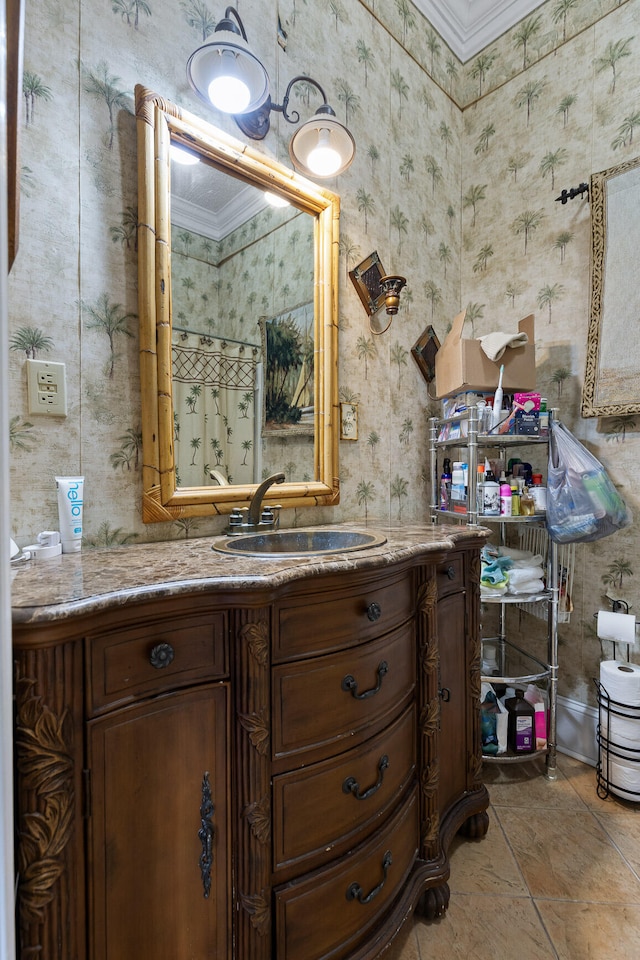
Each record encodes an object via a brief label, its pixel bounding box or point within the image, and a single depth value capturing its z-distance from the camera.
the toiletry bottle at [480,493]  1.74
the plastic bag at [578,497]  1.55
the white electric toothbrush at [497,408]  1.68
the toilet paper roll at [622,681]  1.56
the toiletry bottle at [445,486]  1.92
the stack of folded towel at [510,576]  1.73
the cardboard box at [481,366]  1.67
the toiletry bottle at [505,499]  1.71
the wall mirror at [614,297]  1.67
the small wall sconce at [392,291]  1.68
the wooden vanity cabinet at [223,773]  0.60
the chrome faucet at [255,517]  1.26
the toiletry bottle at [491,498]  1.72
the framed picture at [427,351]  1.98
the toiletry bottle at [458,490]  1.80
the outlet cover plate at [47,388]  0.97
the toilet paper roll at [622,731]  1.57
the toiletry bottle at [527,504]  1.73
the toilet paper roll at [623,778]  1.57
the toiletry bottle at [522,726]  1.72
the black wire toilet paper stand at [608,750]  1.57
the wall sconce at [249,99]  1.13
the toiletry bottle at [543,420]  1.70
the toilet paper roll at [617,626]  1.61
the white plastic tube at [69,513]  0.99
